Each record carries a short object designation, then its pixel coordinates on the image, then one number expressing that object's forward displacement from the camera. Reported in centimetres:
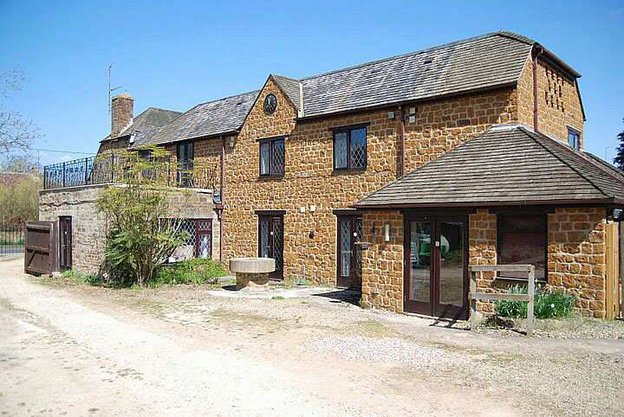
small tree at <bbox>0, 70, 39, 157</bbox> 1652
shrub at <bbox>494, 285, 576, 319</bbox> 1010
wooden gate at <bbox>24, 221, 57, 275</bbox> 2056
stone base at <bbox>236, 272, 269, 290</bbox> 1631
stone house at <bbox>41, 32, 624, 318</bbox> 1061
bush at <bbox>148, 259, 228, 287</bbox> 1794
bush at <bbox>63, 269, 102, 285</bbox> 1827
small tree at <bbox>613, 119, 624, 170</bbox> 3805
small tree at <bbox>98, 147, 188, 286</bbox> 1675
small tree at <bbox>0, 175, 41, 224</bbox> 3853
